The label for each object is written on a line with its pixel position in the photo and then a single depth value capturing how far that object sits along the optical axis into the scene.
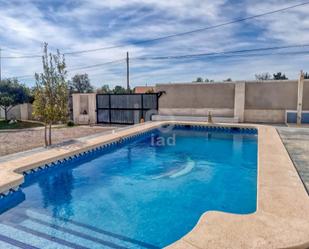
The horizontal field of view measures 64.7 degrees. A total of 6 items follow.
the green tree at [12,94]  19.27
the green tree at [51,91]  8.77
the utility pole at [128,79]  24.38
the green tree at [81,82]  44.25
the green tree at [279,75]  35.41
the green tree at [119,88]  41.96
